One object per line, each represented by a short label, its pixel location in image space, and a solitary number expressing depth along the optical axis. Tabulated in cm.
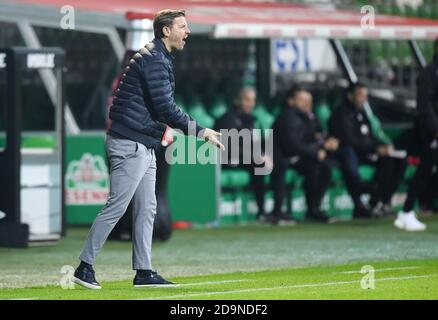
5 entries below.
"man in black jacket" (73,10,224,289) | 1176
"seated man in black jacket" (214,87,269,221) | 1942
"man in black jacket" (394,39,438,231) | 1747
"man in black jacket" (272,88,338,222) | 1959
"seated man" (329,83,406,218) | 2031
